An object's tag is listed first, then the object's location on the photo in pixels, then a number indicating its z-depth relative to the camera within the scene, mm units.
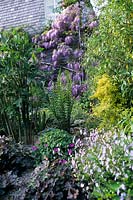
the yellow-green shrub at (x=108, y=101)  5228
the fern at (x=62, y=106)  6020
